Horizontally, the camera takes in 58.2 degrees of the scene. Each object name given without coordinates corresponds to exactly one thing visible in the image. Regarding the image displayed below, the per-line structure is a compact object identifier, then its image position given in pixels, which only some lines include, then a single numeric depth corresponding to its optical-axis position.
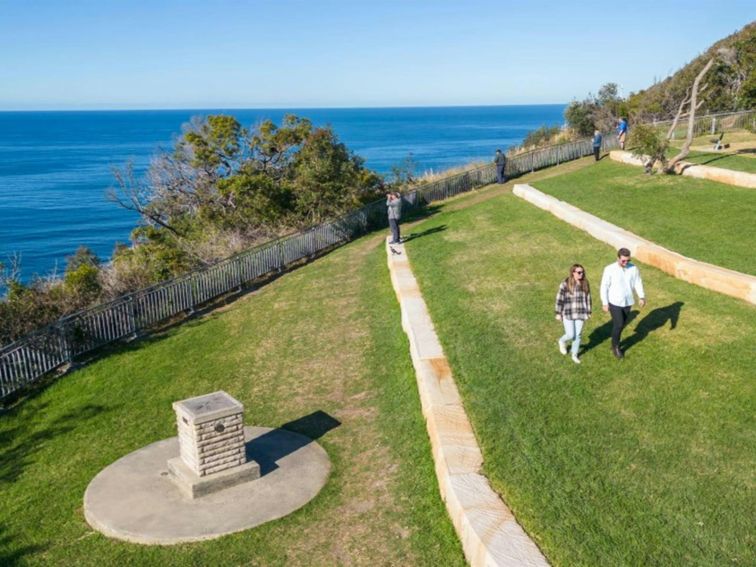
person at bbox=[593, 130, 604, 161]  29.50
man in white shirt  10.16
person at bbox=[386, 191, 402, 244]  19.00
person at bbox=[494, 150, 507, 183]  29.17
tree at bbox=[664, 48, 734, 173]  21.45
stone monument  8.52
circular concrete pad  7.92
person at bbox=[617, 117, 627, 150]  29.73
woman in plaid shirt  10.16
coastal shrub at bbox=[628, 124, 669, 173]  22.36
